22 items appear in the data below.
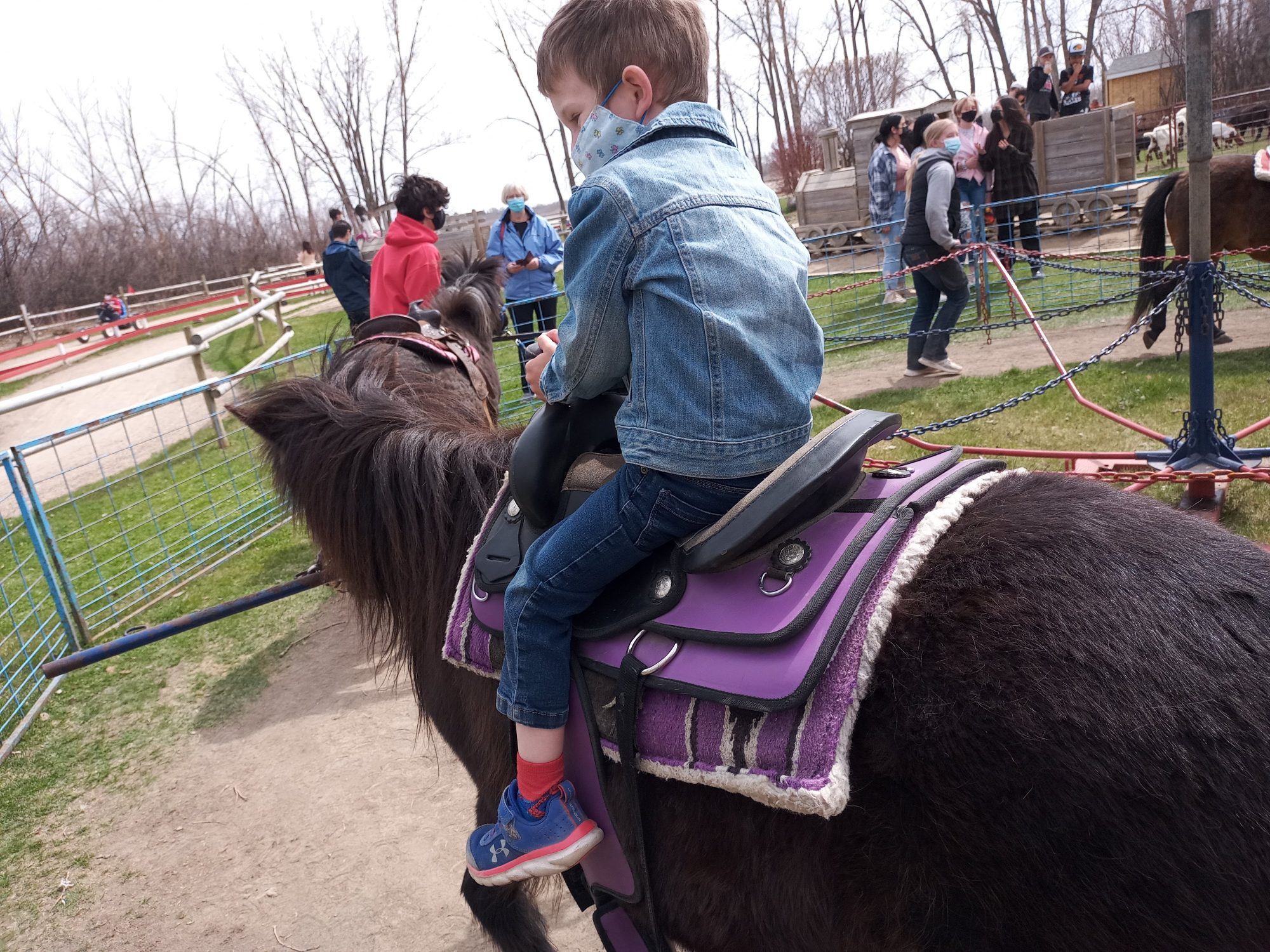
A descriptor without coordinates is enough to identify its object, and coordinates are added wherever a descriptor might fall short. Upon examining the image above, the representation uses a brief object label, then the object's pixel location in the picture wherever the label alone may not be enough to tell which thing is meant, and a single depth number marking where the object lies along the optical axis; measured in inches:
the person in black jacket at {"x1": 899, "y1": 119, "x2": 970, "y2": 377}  266.7
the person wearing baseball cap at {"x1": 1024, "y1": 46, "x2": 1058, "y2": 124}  527.8
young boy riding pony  51.7
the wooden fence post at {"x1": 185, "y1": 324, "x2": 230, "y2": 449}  280.5
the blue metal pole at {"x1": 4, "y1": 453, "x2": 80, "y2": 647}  173.2
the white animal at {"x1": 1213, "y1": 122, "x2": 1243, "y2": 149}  795.2
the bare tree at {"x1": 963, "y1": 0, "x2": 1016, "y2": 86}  934.4
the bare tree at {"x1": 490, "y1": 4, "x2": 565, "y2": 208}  1064.2
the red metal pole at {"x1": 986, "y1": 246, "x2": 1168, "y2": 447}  171.3
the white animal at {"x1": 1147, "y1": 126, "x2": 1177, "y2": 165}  849.5
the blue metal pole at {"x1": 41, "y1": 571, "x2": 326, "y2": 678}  118.8
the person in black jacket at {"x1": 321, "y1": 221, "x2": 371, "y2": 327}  323.6
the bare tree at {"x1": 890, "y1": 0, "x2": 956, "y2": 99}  1155.3
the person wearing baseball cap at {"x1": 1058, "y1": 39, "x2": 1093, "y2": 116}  502.6
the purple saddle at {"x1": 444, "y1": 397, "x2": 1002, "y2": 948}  49.8
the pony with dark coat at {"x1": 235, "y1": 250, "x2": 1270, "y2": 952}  43.4
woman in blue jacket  302.7
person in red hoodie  211.6
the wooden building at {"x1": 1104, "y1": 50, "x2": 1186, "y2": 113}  1111.0
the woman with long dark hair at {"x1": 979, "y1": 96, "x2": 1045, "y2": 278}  403.5
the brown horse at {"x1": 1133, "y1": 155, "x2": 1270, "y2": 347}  279.4
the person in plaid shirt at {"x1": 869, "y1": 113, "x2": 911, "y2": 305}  383.6
